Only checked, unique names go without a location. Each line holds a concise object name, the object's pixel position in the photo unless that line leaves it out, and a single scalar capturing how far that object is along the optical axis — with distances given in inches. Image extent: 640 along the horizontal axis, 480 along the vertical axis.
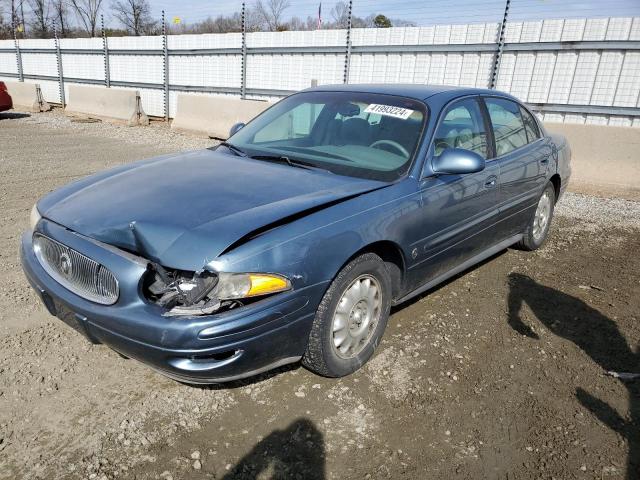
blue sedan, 87.4
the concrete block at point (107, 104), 556.4
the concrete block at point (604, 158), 291.1
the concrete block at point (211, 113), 438.3
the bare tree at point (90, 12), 1581.2
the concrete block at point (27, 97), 668.7
